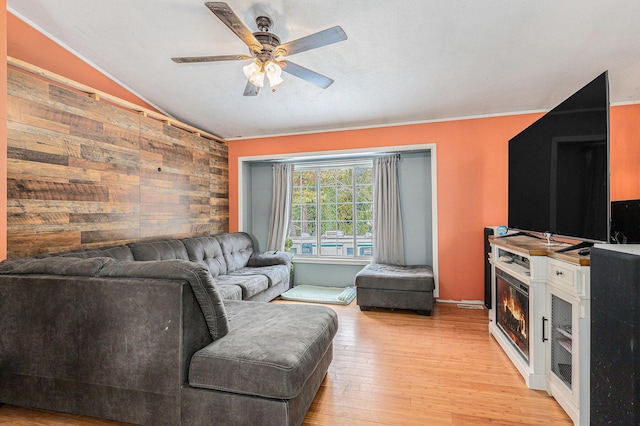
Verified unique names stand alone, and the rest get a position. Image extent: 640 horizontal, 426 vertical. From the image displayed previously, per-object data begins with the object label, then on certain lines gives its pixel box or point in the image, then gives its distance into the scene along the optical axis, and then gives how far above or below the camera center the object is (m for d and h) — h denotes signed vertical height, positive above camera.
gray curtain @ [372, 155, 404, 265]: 4.36 -0.05
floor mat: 4.11 -1.23
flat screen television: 1.63 +0.28
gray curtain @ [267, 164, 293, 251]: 4.93 +0.08
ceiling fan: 1.93 +1.15
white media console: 1.66 -0.70
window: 4.77 +0.01
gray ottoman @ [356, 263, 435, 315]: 3.51 -0.95
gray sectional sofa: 1.50 -0.74
